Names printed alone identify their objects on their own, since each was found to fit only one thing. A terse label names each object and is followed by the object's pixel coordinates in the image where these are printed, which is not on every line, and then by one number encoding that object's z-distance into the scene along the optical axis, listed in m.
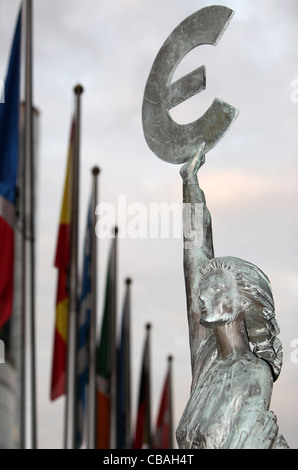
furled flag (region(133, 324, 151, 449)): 23.12
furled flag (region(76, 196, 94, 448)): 17.66
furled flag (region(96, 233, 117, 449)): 19.97
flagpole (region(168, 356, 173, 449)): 26.33
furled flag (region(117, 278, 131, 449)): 21.67
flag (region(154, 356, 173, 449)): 25.72
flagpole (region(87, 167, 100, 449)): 17.88
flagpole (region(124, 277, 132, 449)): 22.41
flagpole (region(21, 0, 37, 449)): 12.20
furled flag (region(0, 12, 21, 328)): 12.40
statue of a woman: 4.49
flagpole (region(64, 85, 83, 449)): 16.00
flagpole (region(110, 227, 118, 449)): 20.42
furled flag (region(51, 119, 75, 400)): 16.08
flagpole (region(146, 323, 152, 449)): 24.30
